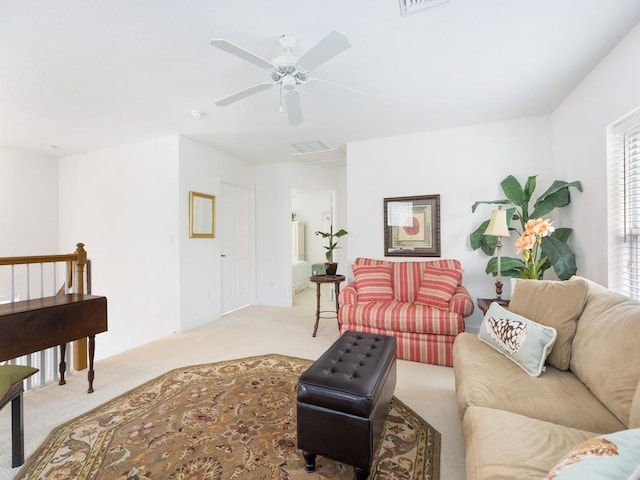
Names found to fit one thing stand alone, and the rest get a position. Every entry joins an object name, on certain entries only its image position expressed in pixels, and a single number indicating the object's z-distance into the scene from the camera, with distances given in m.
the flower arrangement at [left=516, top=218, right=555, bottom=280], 2.51
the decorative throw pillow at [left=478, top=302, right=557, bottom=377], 1.70
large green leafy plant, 2.65
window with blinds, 2.14
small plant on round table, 3.94
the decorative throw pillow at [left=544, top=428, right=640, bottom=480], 0.67
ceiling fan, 1.61
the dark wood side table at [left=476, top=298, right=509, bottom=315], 2.94
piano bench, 1.59
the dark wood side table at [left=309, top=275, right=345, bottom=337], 3.75
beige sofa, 1.08
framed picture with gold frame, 4.02
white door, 4.80
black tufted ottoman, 1.41
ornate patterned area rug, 1.56
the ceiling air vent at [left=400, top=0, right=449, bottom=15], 1.68
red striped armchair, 2.85
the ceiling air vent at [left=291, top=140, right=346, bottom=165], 4.36
